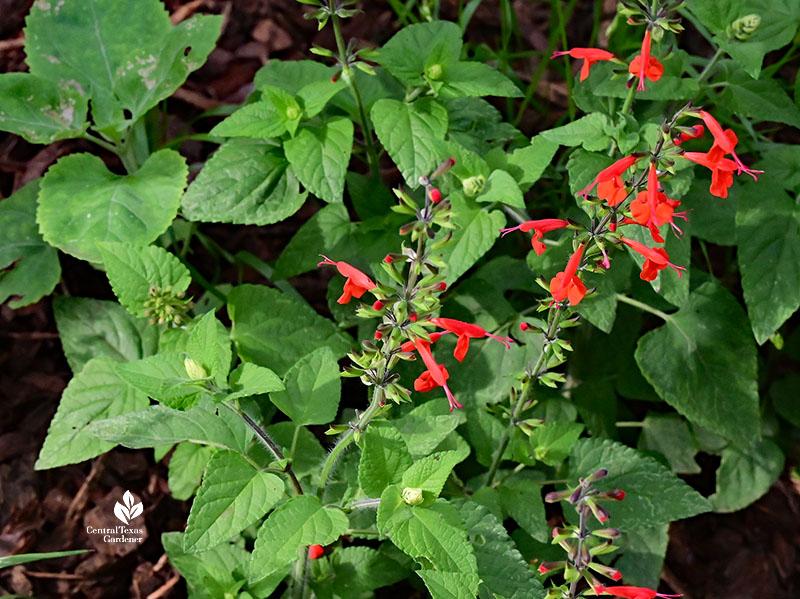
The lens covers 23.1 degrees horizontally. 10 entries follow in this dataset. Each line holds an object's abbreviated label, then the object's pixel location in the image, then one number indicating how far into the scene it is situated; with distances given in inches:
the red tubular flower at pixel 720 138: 33.9
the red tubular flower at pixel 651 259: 33.8
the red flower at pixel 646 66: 35.5
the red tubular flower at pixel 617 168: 33.9
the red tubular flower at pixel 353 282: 33.5
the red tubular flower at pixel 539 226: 34.2
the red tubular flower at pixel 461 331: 33.3
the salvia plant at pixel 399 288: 34.8
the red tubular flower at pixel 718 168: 34.1
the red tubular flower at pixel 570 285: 33.8
